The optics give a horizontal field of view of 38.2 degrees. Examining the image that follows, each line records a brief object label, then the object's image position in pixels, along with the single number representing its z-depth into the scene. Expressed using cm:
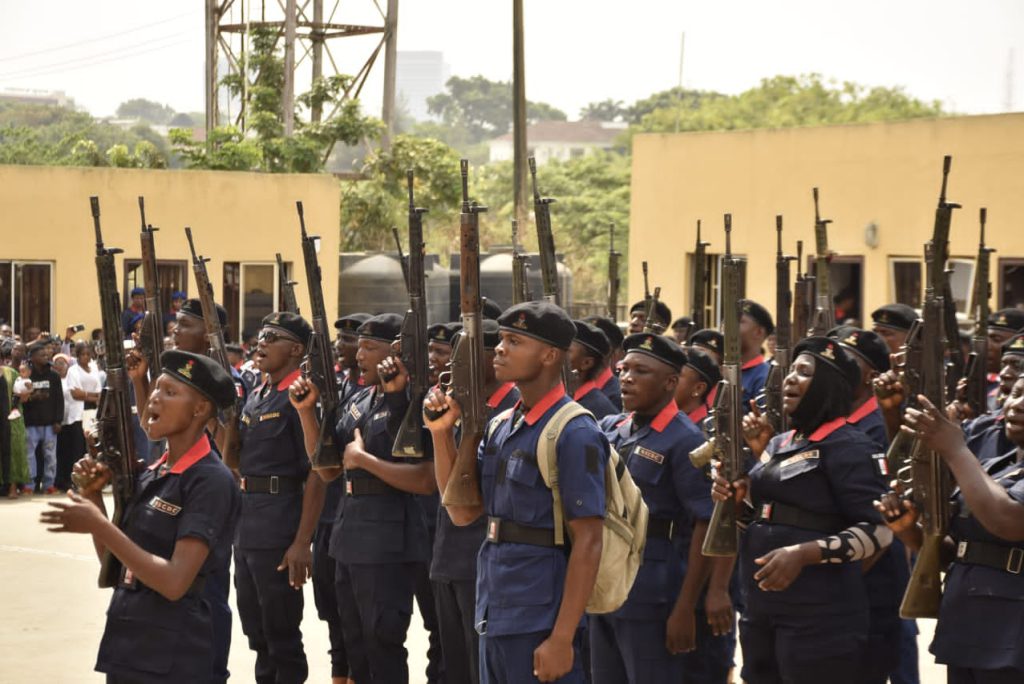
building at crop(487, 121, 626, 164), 13762
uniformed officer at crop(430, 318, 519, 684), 662
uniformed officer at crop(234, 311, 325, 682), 789
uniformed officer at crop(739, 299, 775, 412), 929
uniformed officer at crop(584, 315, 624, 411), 892
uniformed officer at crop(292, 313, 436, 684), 734
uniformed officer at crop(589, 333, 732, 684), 654
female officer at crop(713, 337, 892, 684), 593
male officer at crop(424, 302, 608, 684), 509
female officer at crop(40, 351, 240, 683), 532
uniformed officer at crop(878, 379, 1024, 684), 503
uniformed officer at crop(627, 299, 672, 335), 1152
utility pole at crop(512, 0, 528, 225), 2848
